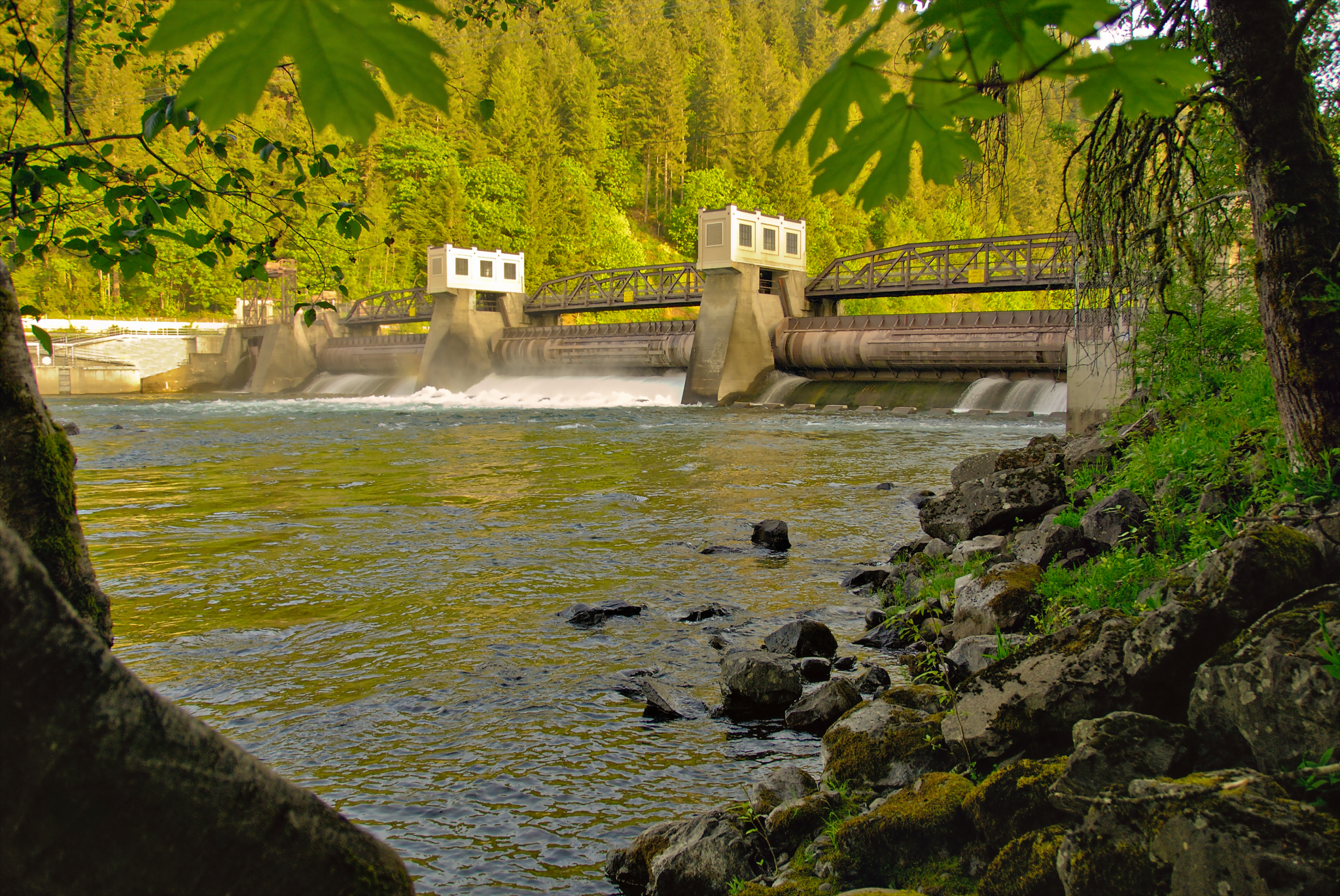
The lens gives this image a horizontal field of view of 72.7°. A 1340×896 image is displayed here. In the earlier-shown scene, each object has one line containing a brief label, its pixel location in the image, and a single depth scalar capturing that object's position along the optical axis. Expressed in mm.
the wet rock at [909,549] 7180
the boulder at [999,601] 4652
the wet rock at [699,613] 6008
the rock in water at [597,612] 6020
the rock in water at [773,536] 8180
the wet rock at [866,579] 6753
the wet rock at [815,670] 4848
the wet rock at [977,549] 6125
